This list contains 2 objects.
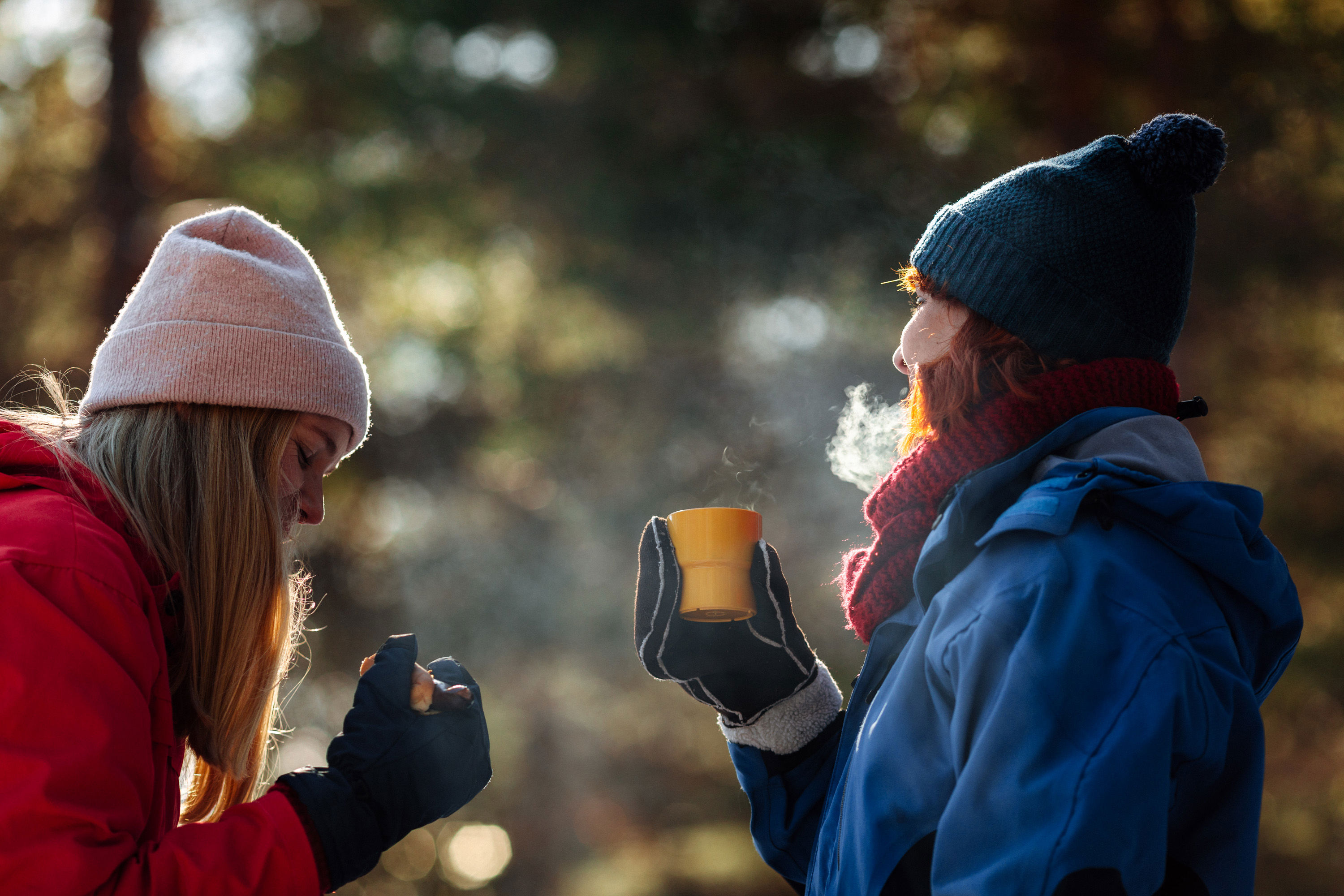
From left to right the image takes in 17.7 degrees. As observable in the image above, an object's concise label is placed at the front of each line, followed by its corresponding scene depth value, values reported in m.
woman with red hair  3.08
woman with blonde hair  3.14
